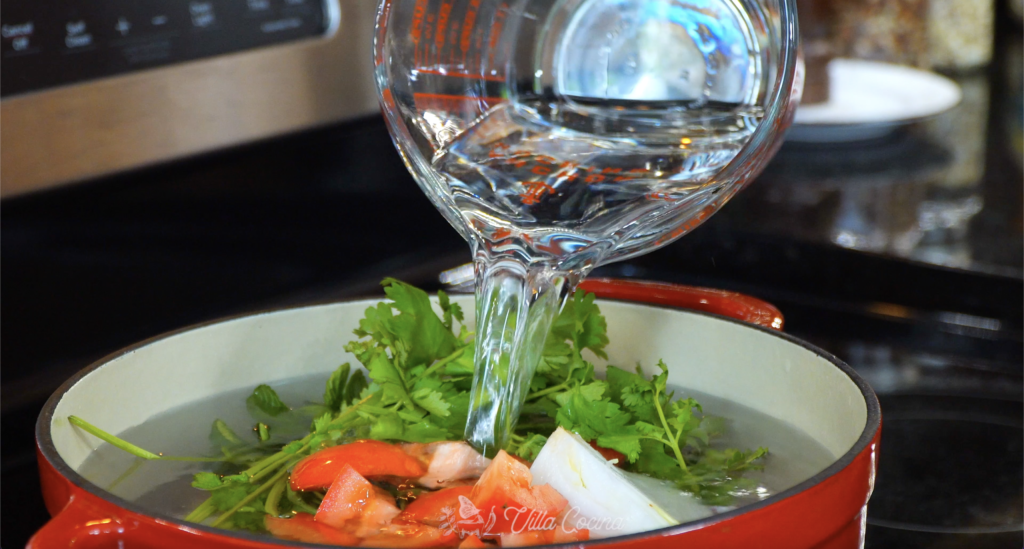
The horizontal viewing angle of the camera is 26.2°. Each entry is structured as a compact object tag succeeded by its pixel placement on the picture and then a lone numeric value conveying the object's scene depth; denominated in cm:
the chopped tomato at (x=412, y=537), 79
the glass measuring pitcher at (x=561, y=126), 87
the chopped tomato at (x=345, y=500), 82
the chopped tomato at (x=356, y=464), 85
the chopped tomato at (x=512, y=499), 80
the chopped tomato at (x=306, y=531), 80
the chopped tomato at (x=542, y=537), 79
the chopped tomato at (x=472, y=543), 78
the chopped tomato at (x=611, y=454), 88
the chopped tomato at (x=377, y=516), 81
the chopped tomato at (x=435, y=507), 82
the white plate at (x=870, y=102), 149
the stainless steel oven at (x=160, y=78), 96
